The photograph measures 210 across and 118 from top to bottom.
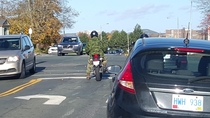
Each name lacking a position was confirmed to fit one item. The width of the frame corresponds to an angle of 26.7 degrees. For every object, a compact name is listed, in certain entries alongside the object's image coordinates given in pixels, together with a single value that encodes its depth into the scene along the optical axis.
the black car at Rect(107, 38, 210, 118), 5.25
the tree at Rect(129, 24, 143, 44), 88.52
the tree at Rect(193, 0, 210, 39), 39.46
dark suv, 36.94
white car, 52.41
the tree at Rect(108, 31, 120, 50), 106.31
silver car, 15.49
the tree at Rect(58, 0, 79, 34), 60.97
